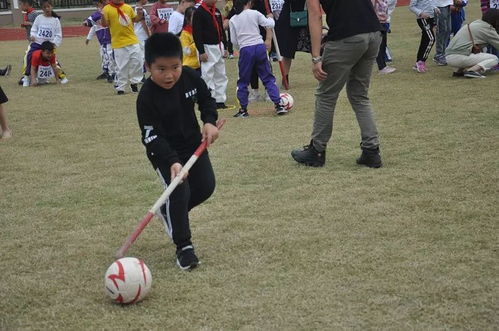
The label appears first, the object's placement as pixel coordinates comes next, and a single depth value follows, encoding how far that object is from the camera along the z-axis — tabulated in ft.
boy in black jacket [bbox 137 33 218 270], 13.15
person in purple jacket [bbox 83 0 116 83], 44.86
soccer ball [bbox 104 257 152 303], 11.79
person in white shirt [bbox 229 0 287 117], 29.68
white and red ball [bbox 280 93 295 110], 29.66
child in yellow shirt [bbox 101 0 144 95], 37.35
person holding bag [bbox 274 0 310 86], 33.58
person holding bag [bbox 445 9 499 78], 34.47
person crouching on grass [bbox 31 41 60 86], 44.45
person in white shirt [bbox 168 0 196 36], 36.60
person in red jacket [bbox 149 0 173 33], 42.70
